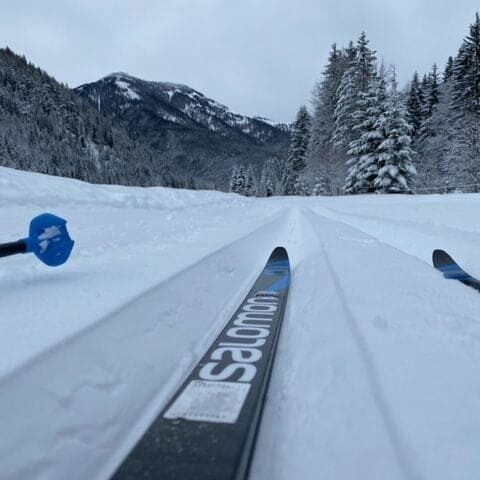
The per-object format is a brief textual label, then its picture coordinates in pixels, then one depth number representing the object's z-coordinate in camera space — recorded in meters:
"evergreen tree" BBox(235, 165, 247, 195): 79.19
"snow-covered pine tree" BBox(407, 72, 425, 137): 38.72
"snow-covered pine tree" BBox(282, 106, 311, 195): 47.47
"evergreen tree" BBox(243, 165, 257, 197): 81.06
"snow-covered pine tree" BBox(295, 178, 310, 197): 43.69
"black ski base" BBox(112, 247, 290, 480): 1.21
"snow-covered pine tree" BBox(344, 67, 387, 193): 28.03
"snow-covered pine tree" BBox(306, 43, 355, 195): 36.78
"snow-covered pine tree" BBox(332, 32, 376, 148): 32.38
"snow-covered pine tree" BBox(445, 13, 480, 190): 26.63
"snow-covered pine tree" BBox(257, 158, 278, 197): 80.94
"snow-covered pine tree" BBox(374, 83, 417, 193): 26.96
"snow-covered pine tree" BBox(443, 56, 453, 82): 42.75
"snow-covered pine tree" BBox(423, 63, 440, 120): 36.75
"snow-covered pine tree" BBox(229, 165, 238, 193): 79.06
